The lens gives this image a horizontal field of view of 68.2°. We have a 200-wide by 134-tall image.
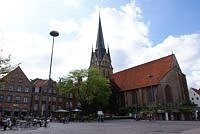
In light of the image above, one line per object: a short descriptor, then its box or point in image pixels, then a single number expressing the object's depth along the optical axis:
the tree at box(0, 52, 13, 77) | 13.74
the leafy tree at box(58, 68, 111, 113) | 36.88
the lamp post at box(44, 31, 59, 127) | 15.94
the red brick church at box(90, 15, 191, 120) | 35.61
